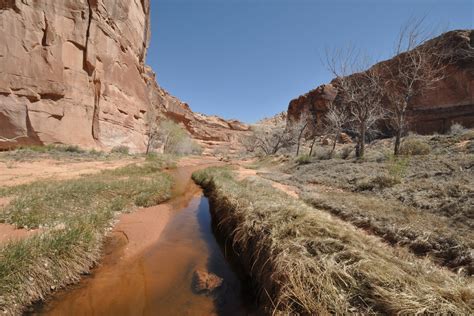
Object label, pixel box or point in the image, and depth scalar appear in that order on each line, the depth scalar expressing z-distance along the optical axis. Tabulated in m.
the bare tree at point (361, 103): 16.89
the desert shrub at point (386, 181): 8.50
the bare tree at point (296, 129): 39.58
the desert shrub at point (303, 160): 20.04
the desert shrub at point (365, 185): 8.85
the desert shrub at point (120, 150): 23.03
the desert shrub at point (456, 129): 20.07
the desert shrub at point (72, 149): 18.00
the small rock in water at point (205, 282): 3.78
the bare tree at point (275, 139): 42.65
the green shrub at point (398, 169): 9.15
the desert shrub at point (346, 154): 20.03
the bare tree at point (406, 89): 13.56
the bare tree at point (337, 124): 27.18
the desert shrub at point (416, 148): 13.92
